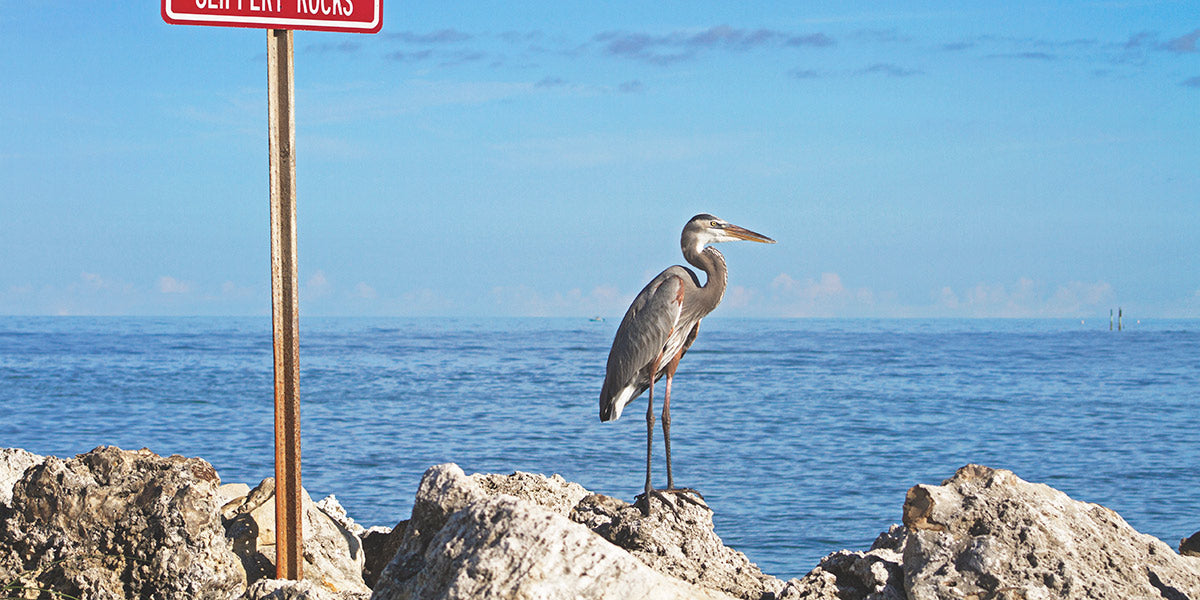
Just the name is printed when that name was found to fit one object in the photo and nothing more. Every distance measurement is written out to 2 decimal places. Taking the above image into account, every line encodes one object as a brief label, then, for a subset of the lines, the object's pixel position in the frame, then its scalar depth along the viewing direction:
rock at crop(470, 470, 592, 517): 10.77
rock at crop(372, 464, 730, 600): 6.40
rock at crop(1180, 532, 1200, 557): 10.44
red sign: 8.92
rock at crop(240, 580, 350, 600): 7.92
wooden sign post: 9.06
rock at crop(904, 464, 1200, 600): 7.37
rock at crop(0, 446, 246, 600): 9.02
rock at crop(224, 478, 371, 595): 9.92
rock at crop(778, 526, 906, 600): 8.12
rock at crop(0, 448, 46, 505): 10.37
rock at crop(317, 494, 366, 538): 11.63
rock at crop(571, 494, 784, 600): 8.82
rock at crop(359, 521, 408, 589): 10.35
